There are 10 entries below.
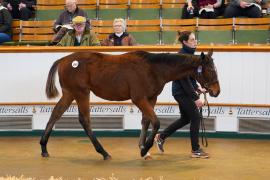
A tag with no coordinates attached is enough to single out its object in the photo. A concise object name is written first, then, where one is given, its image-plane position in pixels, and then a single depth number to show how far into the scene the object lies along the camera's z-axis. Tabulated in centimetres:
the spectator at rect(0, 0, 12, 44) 1412
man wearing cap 1186
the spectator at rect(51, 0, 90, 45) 1330
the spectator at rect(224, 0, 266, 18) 1400
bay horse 940
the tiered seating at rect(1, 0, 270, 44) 1360
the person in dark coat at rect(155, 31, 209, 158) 957
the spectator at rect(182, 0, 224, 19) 1431
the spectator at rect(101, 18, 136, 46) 1195
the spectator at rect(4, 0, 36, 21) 1527
